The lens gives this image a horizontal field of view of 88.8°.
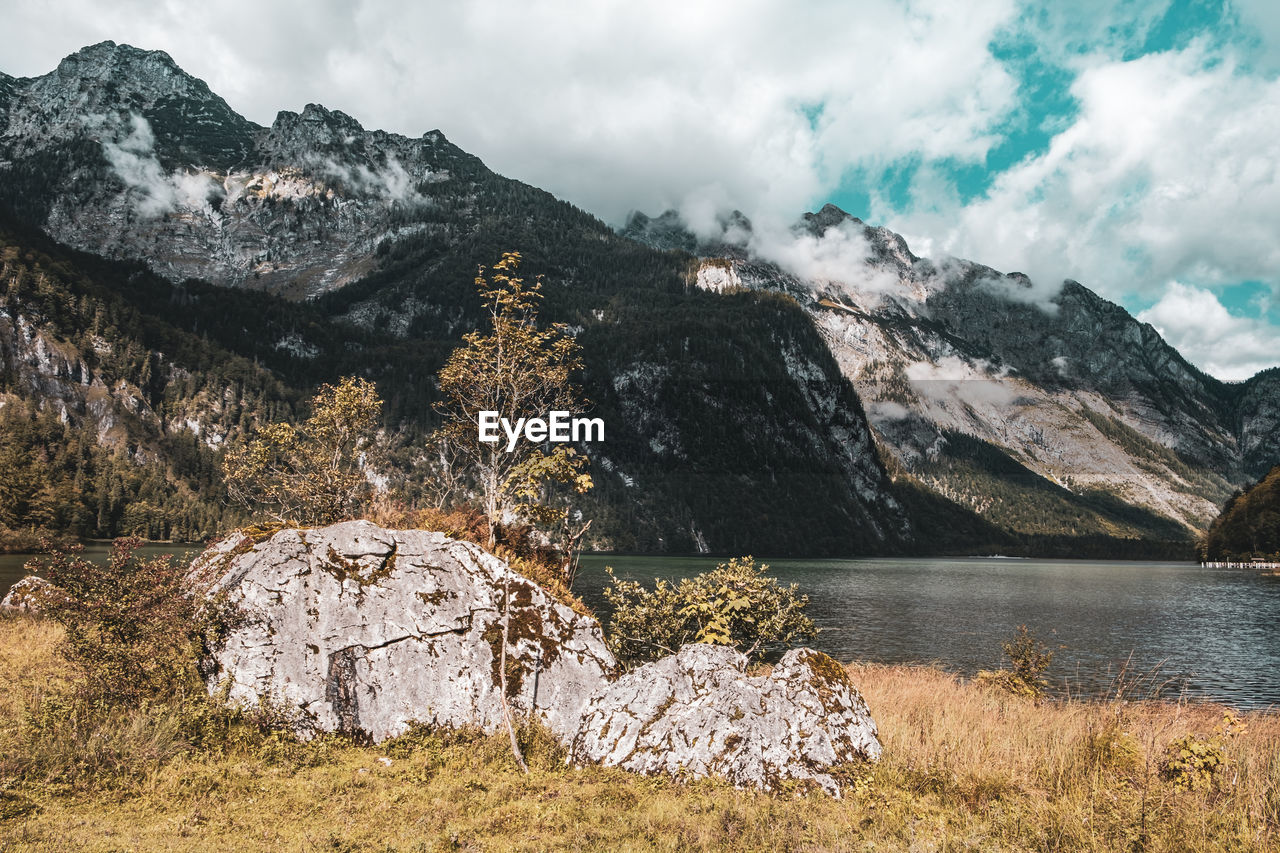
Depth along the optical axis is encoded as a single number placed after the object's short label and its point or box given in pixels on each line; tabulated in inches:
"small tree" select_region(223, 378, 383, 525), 945.5
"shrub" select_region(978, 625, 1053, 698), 775.7
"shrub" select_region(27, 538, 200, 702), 439.5
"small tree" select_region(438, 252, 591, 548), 698.2
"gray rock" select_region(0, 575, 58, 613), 937.9
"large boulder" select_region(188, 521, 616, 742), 473.7
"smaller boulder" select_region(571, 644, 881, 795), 387.9
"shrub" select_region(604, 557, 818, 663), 632.4
